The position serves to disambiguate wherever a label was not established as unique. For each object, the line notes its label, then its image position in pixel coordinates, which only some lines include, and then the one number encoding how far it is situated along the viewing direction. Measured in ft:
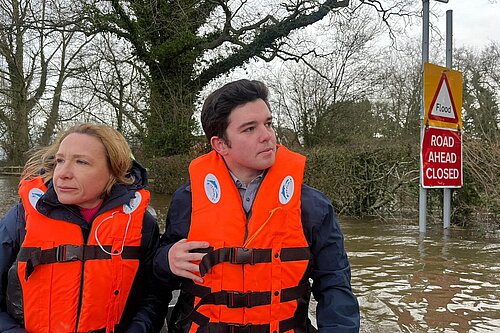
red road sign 22.93
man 6.15
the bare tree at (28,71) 50.67
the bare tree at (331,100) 59.77
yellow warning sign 22.82
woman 6.44
